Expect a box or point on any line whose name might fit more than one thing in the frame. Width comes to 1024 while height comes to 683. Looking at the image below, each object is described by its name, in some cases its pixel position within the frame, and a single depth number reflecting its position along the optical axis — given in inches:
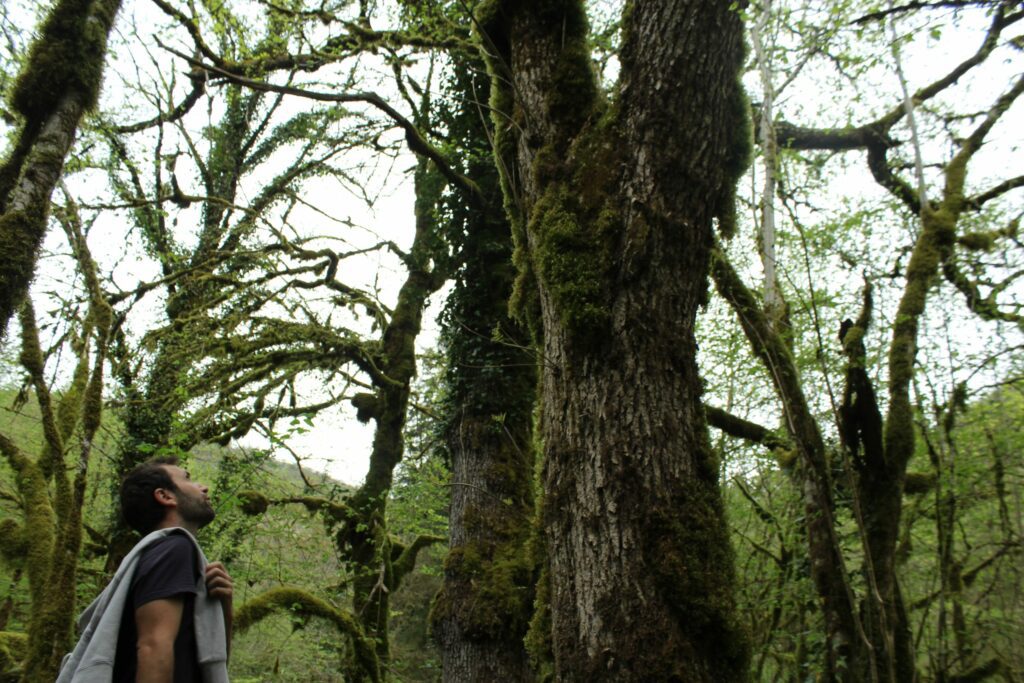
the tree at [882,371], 146.0
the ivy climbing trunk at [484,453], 215.5
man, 76.8
